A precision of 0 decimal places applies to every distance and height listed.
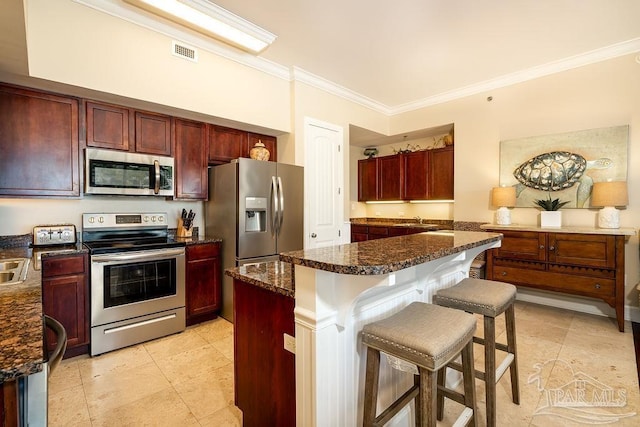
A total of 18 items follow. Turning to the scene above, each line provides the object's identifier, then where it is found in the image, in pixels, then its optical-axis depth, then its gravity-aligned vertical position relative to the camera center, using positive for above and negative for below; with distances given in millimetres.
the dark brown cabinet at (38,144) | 2312 +559
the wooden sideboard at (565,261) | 2902 -551
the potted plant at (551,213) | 3461 -37
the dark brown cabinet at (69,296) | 2279 -675
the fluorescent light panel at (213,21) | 2439 +1710
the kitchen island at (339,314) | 1089 -440
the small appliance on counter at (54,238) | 2475 -224
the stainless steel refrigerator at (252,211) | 3064 +1
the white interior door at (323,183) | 3922 +387
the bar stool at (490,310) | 1536 -546
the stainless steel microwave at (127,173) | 2658 +372
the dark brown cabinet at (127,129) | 2662 +795
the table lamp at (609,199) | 3027 +109
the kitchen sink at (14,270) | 1516 -338
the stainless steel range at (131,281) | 2480 -631
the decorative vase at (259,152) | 3570 +718
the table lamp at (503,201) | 3738 +116
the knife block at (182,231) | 3346 -224
